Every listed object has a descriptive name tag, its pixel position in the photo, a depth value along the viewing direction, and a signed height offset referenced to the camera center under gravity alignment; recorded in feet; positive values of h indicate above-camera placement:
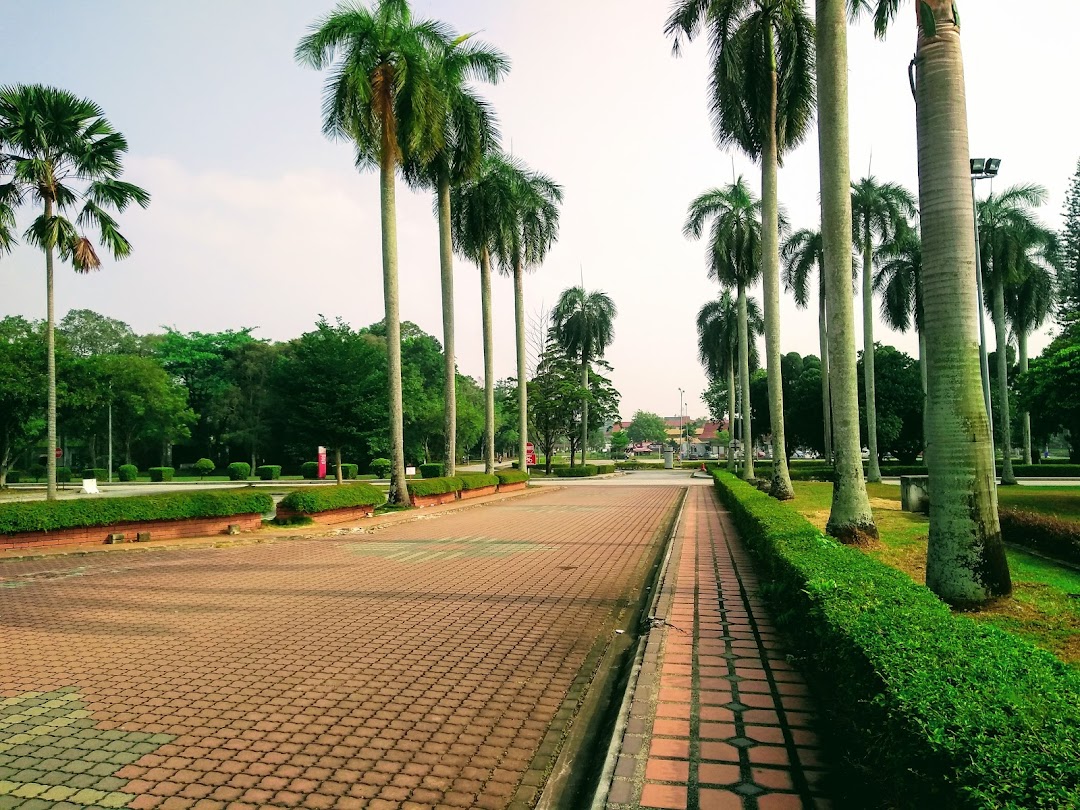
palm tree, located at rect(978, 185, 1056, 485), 98.99 +26.81
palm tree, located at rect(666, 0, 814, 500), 57.82 +30.34
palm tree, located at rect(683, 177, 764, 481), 104.53 +29.68
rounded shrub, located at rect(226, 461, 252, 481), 145.18 -5.97
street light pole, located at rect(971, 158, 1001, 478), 56.65 +21.05
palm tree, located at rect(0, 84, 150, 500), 60.18 +25.52
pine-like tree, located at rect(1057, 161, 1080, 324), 116.26 +28.40
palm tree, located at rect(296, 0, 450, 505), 58.54 +29.47
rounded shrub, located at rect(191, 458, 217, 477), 168.06 -5.80
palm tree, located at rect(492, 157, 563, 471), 93.97 +29.64
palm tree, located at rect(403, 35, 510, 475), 68.44 +30.51
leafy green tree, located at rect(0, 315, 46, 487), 98.53 +9.08
